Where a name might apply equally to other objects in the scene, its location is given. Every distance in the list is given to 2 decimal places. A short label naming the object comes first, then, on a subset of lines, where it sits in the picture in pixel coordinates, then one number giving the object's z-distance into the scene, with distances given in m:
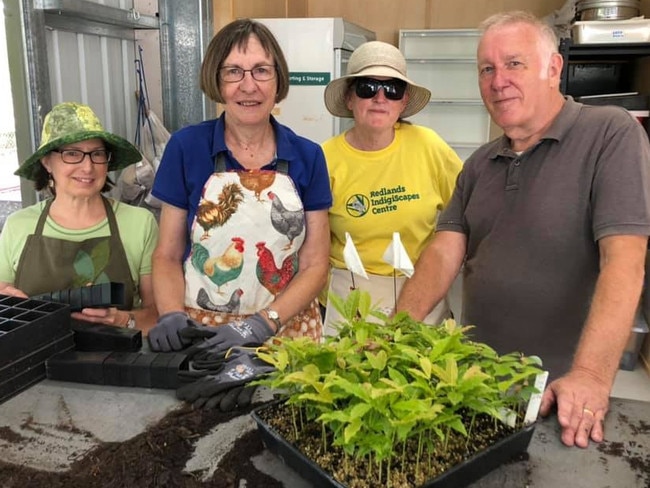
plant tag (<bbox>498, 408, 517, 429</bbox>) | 1.03
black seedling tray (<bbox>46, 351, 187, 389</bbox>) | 1.28
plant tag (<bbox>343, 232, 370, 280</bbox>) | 1.05
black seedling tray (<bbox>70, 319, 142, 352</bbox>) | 1.40
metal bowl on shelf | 3.08
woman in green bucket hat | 1.79
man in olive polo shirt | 1.40
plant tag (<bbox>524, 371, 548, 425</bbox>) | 1.04
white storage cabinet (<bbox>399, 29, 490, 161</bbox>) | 4.53
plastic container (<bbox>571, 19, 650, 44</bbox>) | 3.01
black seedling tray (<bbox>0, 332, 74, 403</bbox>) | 1.24
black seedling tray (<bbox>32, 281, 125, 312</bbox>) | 1.49
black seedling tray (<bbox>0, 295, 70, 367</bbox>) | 1.25
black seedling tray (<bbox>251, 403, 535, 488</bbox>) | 0.90
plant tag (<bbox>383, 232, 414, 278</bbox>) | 1.05
